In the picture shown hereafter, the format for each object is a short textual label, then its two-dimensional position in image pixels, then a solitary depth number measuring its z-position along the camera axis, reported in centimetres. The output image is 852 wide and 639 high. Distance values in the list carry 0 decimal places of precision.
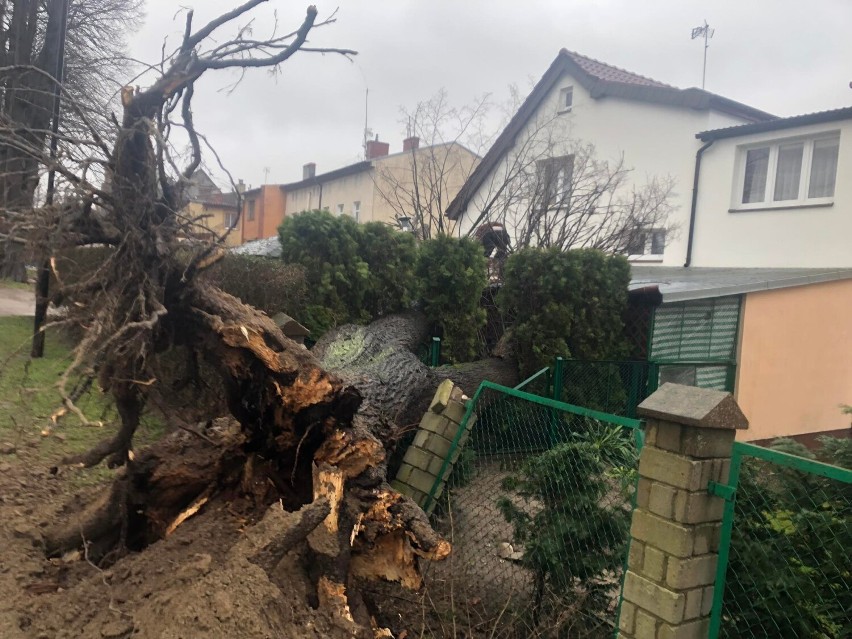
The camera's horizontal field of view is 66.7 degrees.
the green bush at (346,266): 803
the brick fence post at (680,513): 279
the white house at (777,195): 1159
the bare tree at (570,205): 1205
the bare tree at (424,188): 1284
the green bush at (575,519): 354
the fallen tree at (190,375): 353
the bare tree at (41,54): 398
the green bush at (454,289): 827
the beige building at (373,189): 1319
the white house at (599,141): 1284
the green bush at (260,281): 741
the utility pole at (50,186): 373
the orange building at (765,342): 809
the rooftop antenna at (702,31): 2069
